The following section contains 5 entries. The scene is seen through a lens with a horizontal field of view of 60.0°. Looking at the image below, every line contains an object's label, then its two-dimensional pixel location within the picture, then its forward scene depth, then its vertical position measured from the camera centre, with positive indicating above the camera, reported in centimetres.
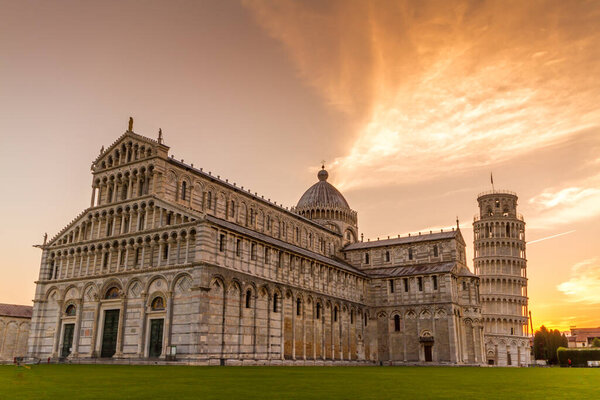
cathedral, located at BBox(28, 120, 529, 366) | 4356 +581
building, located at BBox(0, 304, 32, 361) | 6438 +145
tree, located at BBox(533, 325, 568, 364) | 11888 +57
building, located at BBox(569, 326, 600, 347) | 16788 +285
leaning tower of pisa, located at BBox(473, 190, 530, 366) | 9706 +1311
